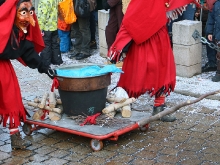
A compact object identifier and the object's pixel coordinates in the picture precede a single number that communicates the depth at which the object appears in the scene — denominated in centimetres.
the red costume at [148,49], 559
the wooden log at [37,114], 560
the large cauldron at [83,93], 530
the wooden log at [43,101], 560
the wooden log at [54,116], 550
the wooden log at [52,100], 560
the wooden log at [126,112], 554
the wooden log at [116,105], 550
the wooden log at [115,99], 558
